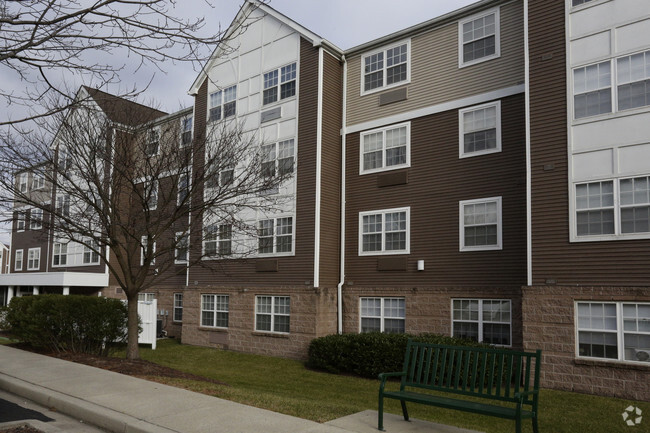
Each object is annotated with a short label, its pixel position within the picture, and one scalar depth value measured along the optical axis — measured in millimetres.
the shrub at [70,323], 15070
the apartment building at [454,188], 13008
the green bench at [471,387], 6629
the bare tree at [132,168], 13320
